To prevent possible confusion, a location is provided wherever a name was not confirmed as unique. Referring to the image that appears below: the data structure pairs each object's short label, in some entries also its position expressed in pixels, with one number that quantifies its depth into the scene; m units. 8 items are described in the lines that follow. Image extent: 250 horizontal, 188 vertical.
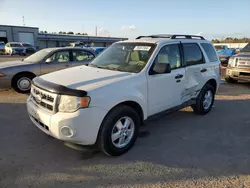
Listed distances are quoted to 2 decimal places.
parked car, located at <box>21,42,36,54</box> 29.70
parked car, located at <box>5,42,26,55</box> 28.72
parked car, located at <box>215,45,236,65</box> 15.89
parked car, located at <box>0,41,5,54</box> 33.81
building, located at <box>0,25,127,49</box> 45.69
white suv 3.03
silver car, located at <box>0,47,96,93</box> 7.00
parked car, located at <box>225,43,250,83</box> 8.94
